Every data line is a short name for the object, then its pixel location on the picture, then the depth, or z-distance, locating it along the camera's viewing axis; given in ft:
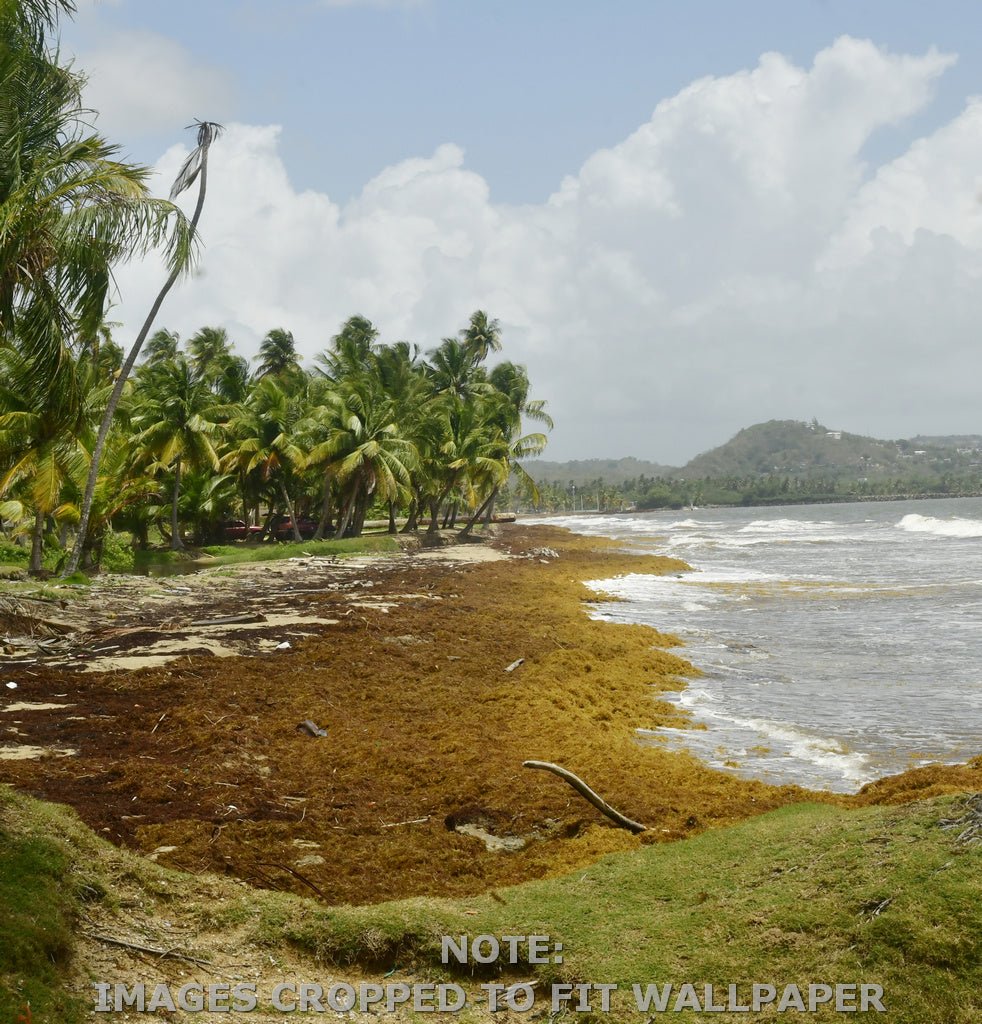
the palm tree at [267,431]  114.93
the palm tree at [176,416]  102.27
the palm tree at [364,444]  114.21
